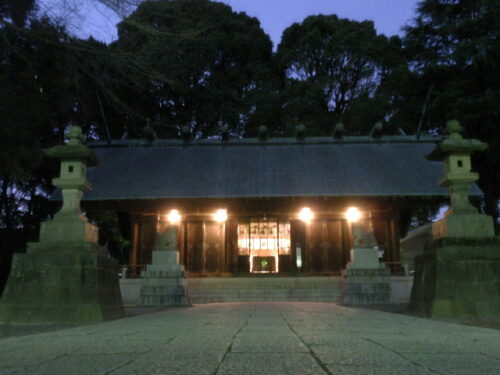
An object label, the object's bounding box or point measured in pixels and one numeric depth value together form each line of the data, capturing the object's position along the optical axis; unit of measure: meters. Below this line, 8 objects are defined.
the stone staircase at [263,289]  13.07
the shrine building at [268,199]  15.44
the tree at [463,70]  17.89
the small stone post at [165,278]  11.72
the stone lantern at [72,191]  7.41
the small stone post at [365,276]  11.79
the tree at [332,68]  25.61
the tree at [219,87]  25.47
